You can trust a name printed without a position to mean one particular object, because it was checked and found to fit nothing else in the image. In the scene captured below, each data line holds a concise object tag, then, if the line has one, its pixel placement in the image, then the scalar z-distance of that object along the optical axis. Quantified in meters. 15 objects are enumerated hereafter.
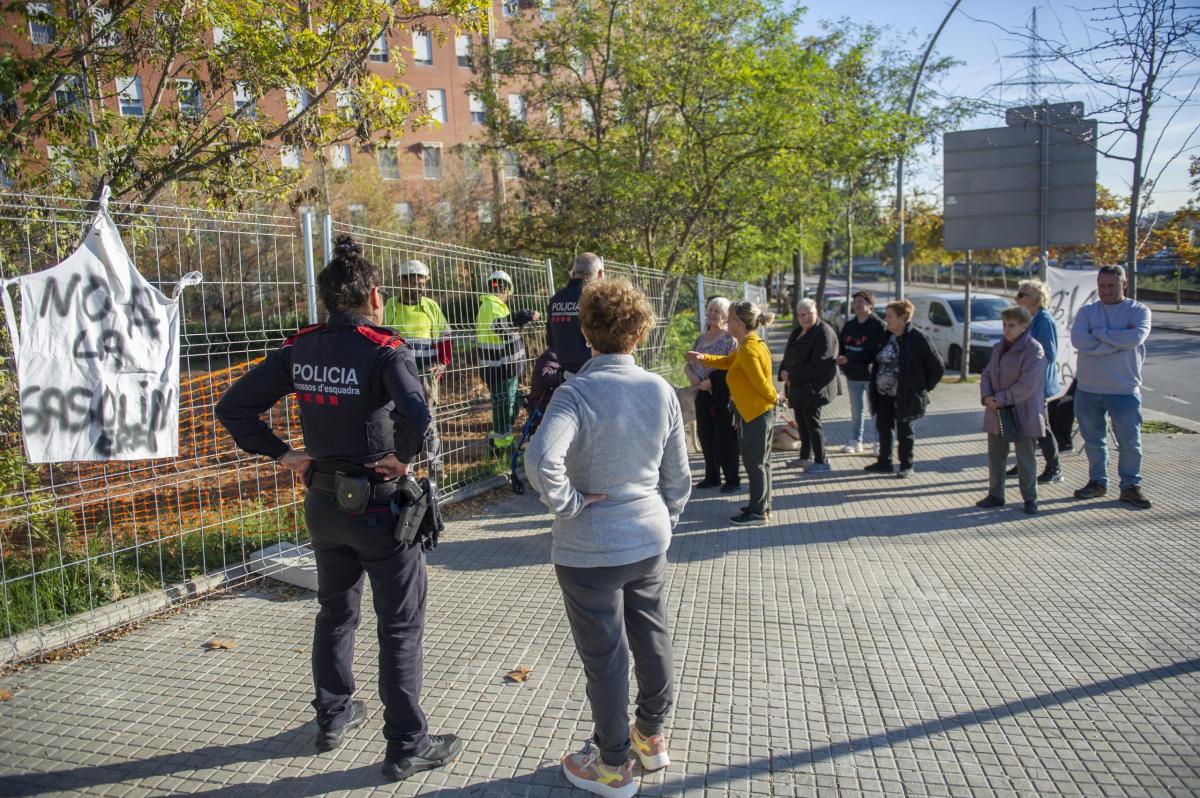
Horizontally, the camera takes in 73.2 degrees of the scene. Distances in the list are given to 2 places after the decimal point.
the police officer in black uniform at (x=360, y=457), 2.98
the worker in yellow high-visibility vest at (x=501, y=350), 7.00
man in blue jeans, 6.48
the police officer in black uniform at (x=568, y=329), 6.80
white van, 17.06
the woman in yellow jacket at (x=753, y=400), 6.18
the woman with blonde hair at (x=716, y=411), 7.56
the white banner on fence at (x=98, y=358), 3.69
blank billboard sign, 10.75
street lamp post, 15.04
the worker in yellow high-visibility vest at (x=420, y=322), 5.79
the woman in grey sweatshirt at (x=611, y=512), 2.81
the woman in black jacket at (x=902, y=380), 7.64
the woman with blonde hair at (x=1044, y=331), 7.32
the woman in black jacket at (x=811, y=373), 8.09
